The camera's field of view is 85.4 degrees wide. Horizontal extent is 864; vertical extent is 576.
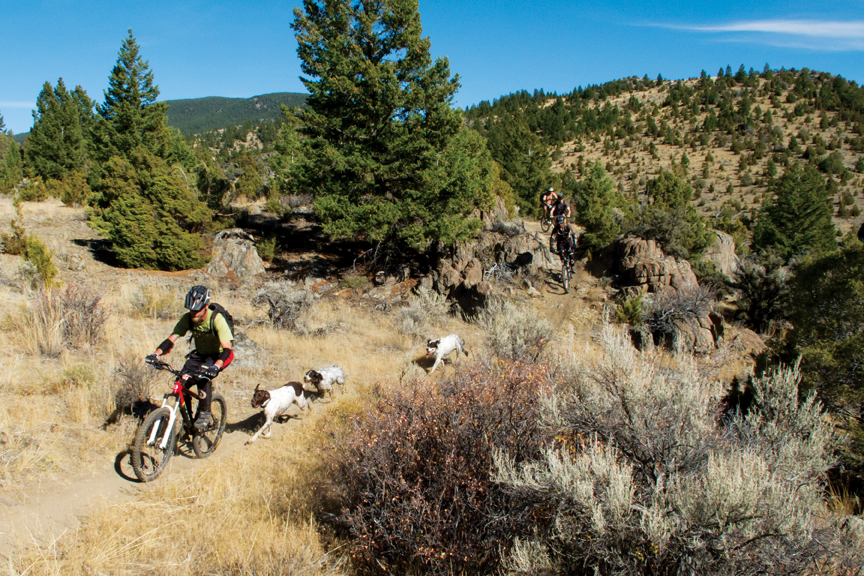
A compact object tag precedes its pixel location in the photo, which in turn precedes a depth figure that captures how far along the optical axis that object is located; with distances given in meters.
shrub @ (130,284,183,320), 10.05
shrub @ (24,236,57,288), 9.61
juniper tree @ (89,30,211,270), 15.31
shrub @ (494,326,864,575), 2.63
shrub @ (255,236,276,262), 18.69
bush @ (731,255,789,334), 14.90
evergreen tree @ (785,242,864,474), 6.56
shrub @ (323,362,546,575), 3.39
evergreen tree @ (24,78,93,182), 32.91
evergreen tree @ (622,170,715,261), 16.05
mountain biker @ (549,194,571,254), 11.55
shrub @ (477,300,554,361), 8.48
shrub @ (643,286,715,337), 12.31
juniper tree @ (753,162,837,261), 27.22
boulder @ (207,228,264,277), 17.08
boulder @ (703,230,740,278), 20.84
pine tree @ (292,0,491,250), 15.52
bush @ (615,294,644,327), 12.80
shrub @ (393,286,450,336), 11.53
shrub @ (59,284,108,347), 7.31
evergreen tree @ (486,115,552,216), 32.56
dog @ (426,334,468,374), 8.80
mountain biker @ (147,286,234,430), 4.49
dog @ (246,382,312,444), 5.88
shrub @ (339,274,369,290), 16.70
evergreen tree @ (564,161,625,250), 17.41
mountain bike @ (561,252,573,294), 13.04
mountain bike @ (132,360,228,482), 4.43
